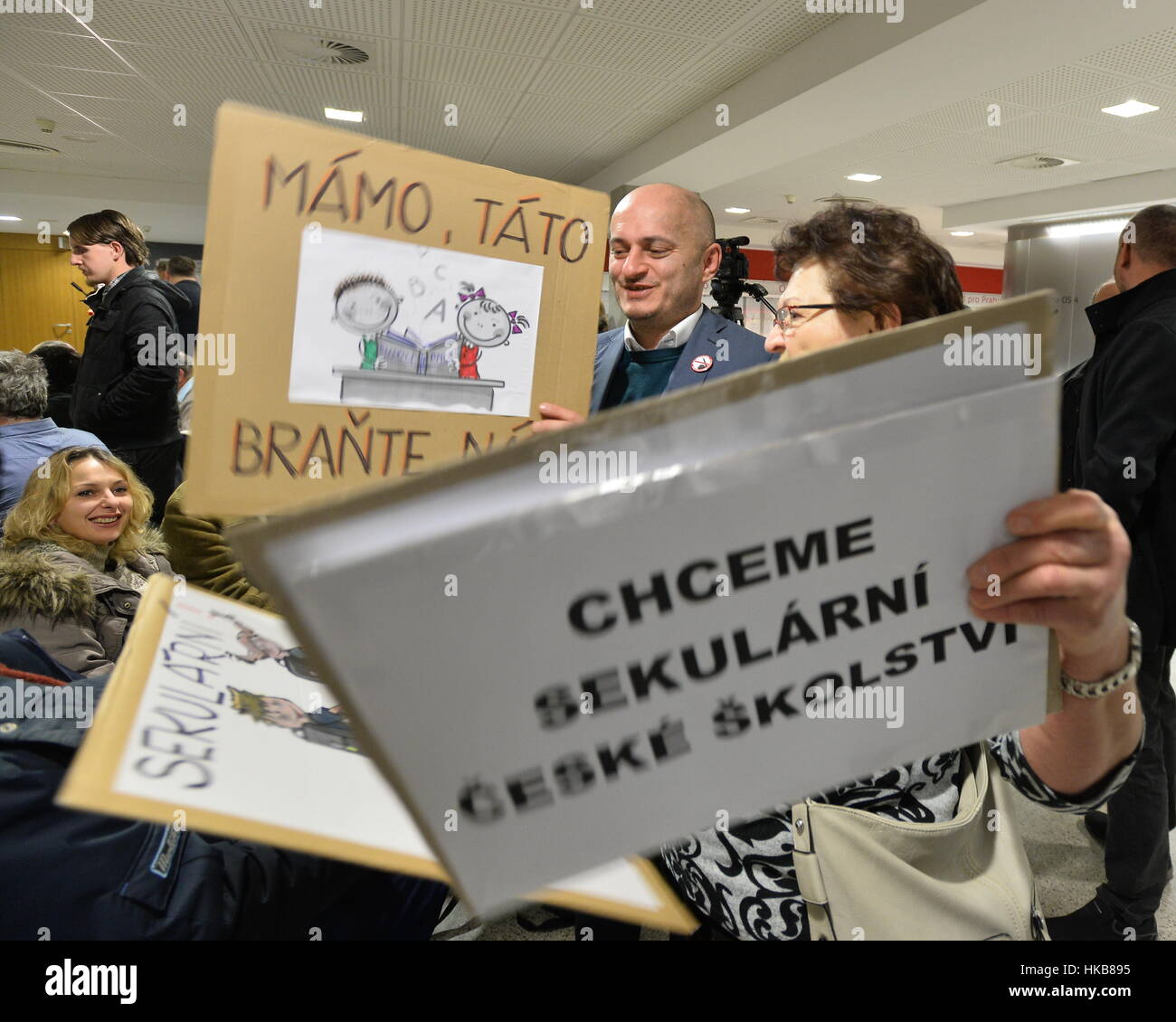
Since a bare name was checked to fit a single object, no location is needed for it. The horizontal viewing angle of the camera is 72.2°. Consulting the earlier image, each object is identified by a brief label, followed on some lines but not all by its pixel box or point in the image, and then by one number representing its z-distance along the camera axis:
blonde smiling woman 1.67
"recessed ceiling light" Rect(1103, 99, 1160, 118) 4.94
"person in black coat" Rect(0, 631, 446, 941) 0.77
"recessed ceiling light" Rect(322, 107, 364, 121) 5.93
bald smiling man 1.63
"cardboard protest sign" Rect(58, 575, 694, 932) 0.41
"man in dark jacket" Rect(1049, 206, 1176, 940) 1.93
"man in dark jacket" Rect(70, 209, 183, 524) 3.11
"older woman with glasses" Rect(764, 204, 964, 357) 0.92
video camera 2.84
